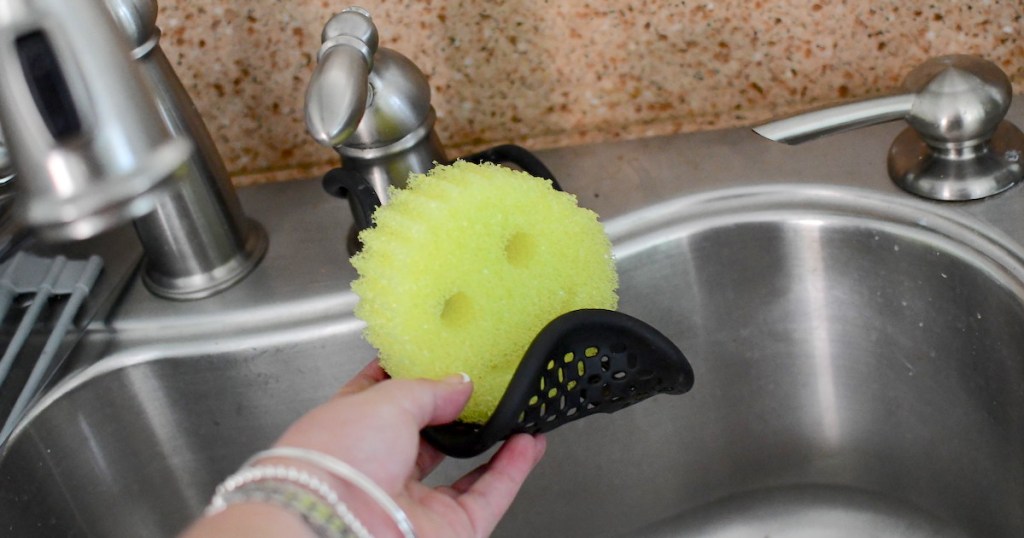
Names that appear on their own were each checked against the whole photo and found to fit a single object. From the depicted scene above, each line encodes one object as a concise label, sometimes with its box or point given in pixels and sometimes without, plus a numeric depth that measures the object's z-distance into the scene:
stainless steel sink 0.54
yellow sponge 0.42
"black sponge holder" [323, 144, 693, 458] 0.40
